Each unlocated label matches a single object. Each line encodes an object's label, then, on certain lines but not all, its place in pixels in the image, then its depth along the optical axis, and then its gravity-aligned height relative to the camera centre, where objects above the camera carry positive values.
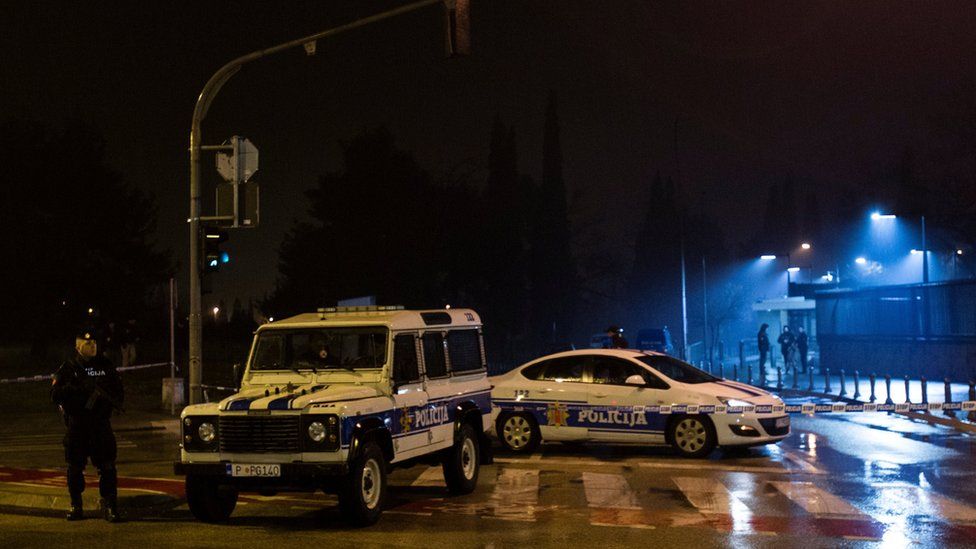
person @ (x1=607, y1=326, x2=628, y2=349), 23.44 -0.12
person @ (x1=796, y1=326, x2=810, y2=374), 37.88 -0.71
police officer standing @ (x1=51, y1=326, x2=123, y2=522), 10.55 -0.67
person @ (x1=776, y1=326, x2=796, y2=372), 37.53 -0.62
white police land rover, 9.79 -0.71
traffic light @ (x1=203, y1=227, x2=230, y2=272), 15.77 +1.40
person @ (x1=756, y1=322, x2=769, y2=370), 37.00 -0.56
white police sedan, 15.13 -1.08
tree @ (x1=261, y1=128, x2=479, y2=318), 58.31 +5.57
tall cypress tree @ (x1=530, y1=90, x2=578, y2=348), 78.44 +5.30
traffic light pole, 15.40 +2.76
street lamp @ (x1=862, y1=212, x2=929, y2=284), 34.81 +2.13
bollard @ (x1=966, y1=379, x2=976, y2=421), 19.55 -1.42
